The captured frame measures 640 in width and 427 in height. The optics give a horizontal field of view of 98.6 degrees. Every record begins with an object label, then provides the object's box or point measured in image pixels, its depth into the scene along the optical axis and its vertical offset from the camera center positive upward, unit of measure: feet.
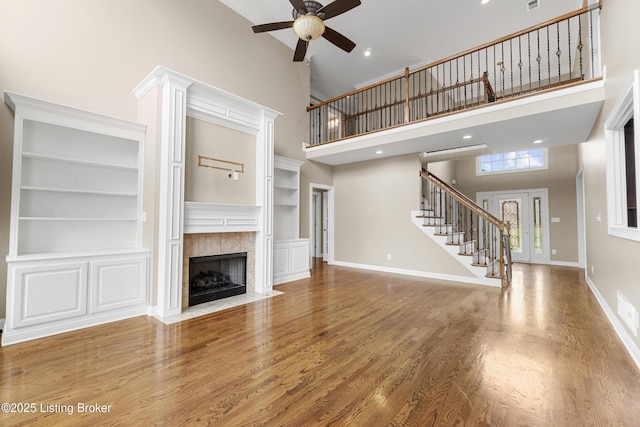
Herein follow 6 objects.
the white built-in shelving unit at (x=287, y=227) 17.60 -0.43
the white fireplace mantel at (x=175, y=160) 11.13 +2.49
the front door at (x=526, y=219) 24.93 +0.30
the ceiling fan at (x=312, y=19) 10.62 +8.29
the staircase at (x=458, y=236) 16.68 -0.96
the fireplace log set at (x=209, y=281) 13.30 -3.03
